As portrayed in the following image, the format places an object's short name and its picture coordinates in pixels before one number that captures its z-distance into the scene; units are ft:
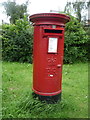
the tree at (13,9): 62.28
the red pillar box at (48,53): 7.43
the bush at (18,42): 22.30
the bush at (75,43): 22.66
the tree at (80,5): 48.60
